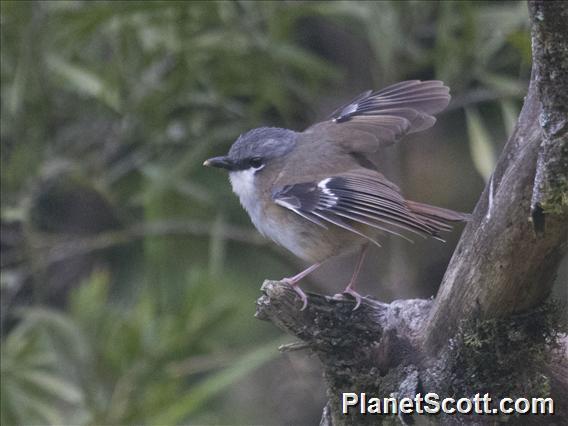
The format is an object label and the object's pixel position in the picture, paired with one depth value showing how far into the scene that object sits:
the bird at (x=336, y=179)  5.66
